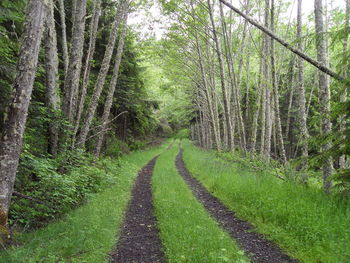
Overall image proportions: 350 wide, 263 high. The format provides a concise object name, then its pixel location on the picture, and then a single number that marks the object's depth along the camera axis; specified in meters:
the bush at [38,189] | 4.43
